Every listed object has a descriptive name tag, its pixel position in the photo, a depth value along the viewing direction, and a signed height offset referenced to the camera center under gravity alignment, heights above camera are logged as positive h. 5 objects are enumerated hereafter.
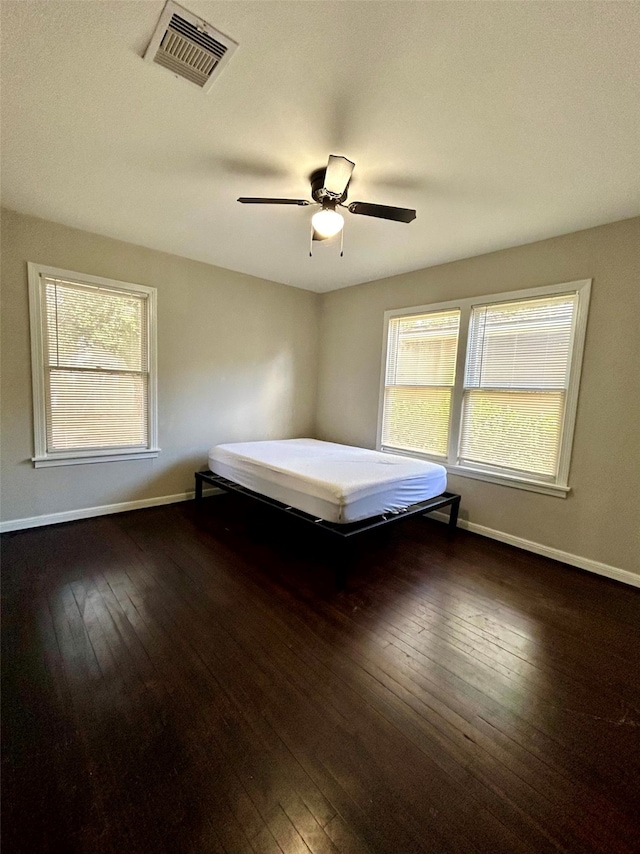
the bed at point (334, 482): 2.58 -0.77
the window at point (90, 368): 3.11 +0.11
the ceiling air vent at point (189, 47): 1.36 +1.40
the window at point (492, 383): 2.96 +0.16
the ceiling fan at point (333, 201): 1.98 +1.21
